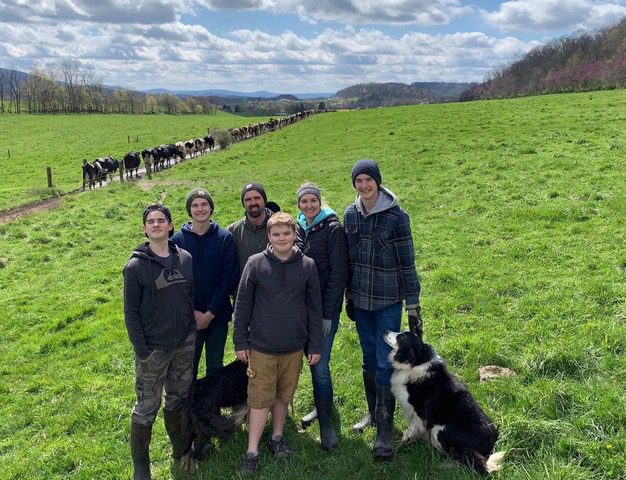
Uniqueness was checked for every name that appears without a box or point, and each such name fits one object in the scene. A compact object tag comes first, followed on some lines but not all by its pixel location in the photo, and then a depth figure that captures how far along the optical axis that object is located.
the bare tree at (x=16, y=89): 97.78
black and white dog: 3.85
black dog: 4.45
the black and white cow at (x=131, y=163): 27.59
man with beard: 4.71
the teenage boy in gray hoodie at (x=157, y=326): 3.96
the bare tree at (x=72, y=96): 98.90
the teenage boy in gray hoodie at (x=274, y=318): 4.03
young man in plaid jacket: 4.19
